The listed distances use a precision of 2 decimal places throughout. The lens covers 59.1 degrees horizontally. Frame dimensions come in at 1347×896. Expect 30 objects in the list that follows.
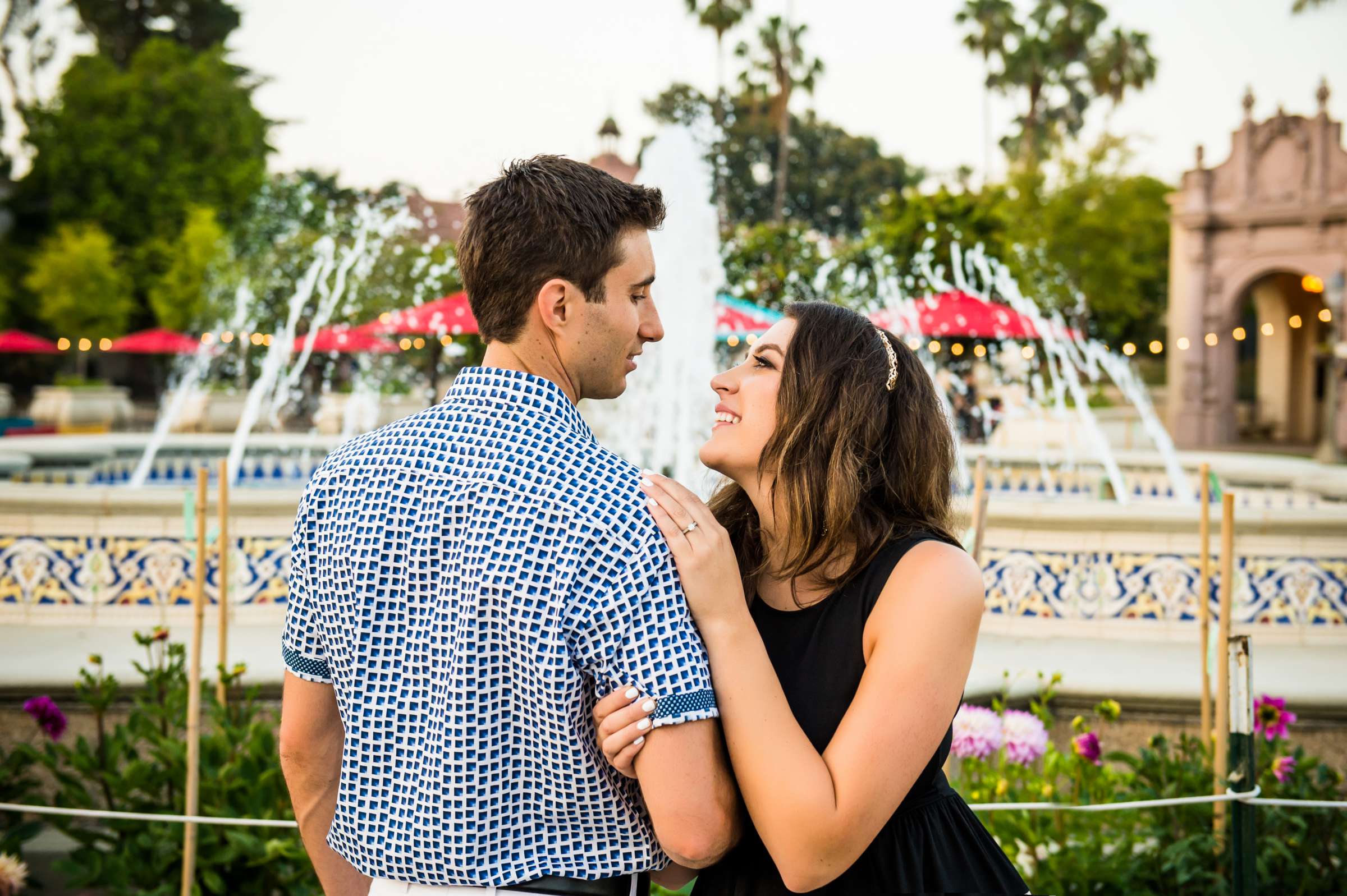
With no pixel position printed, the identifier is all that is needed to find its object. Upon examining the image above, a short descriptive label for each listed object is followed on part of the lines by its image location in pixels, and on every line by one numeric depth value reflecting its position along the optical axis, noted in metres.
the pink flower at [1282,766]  3.81
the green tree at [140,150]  41.72
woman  1.72
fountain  6.44
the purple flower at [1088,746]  3.82
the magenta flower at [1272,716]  3.96
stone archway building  28.44
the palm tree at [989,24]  45.38
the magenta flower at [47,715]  4.08
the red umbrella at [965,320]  16.53
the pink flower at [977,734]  3.79
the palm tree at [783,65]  41.31
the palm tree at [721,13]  39.91
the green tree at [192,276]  38.41
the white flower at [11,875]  3.56
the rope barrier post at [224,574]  4.23
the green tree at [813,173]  49.06
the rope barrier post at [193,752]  3.64
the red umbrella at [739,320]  14.84
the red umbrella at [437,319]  13.71
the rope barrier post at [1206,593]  4.21
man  1.61
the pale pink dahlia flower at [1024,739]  3.95
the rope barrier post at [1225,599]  3.81
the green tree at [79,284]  37.88
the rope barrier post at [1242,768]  3.08
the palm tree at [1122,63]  45.19
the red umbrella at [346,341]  17.81
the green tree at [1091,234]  34.53
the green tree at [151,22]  49.94
